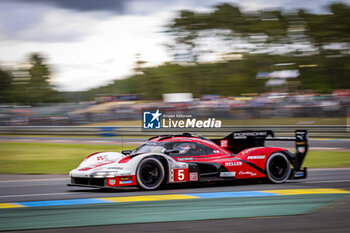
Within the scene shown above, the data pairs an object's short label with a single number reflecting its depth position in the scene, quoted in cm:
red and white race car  1880
